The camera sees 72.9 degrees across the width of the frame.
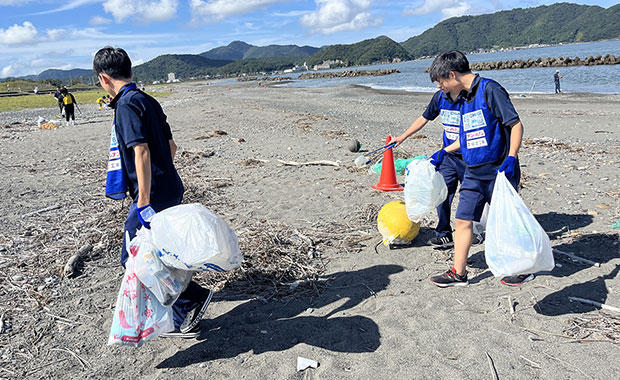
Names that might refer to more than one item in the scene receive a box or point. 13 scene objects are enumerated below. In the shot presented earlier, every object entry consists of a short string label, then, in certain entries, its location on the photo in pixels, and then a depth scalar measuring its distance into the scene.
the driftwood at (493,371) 2.65
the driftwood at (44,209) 6.28
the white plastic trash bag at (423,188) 4.02
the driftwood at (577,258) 3.99
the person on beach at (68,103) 18.48
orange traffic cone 6.75
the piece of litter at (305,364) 2.89
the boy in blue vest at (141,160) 2.82
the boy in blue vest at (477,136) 3.29
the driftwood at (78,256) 4.36
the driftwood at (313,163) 8.60
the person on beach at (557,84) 24.89
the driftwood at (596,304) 3.23
